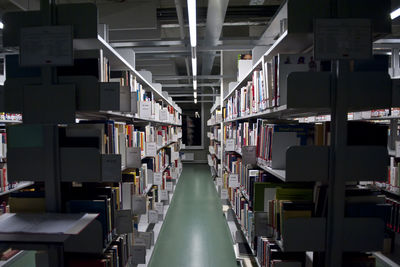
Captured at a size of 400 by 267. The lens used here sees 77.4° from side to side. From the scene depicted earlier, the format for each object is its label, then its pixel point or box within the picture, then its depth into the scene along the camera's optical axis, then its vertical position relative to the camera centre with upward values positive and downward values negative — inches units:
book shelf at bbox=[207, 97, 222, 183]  234.4 -17.6
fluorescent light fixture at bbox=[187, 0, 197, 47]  78.9 +39.3
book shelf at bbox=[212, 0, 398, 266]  50.6 -6.2
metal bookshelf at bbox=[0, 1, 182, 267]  54.6 -4.7
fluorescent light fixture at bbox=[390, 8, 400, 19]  93.4 +43.3
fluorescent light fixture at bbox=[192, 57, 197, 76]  150.8 +40.9
